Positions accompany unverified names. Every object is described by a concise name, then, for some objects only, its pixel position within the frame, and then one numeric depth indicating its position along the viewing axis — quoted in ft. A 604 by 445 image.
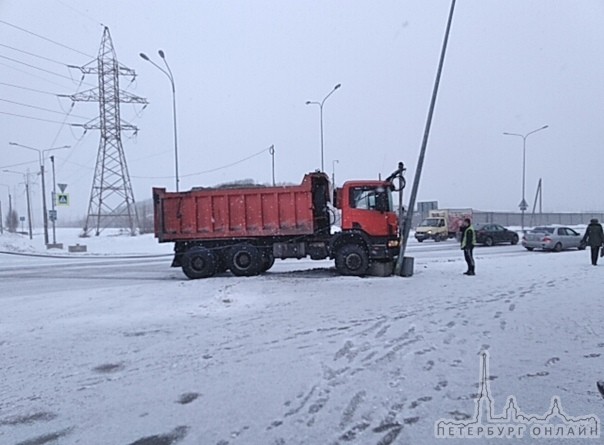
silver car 89.10
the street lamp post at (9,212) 248.11
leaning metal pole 50.98
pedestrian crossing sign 116.67
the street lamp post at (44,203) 128.70
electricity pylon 157.28
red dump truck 50.49
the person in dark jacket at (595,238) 57.77
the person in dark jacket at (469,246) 50.26
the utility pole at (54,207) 122.74
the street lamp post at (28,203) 182.70
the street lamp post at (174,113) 92.73
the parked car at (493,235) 111.14
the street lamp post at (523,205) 146.82
